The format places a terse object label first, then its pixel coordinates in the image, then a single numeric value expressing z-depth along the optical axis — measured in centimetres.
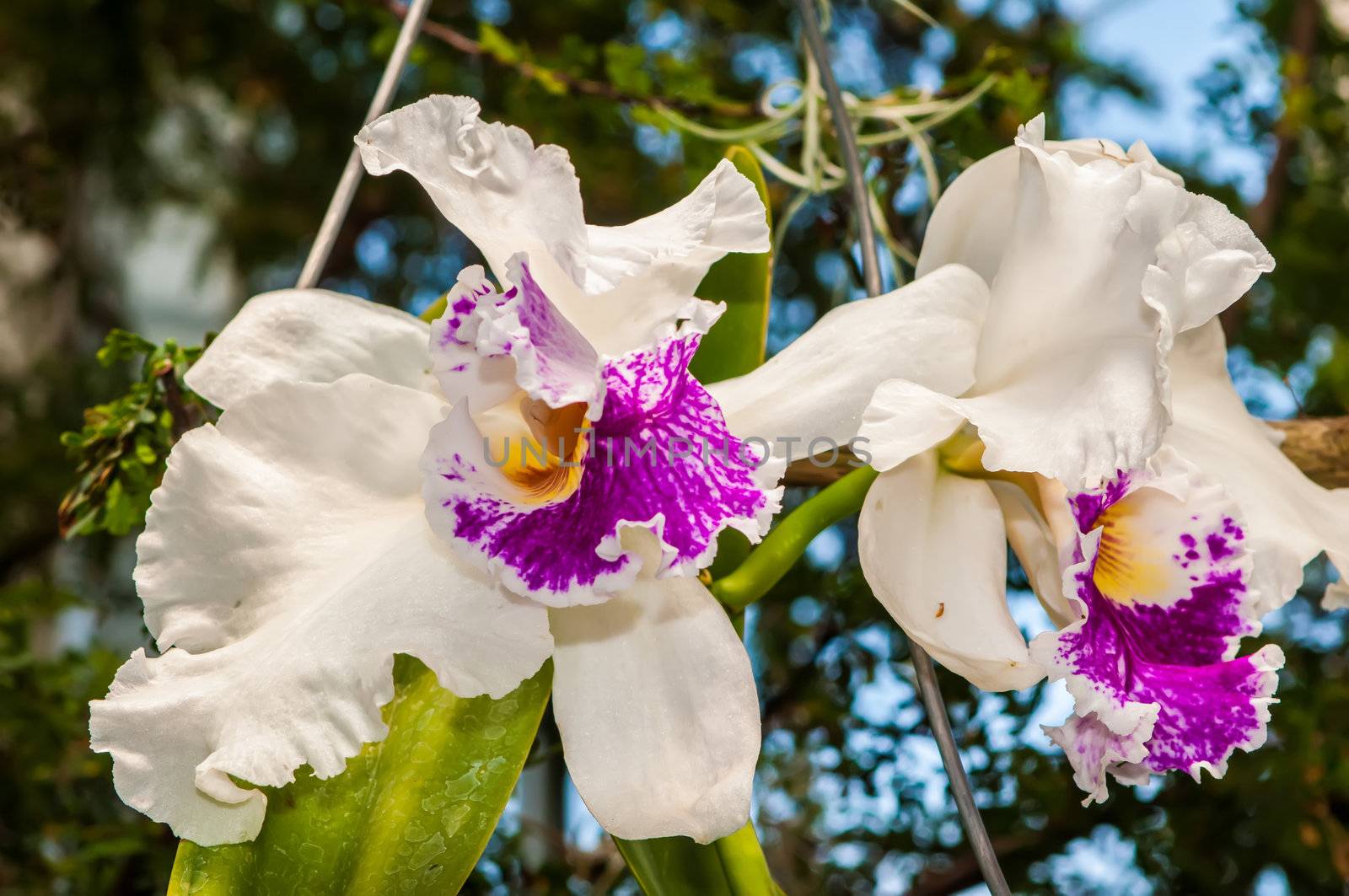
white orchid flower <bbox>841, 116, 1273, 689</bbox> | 51
